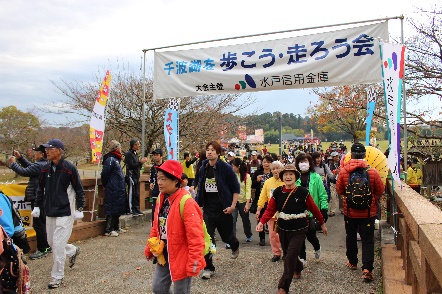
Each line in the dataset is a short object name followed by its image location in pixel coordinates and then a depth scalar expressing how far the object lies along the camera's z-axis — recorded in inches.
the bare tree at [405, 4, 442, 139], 392.5
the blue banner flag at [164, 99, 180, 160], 334.0
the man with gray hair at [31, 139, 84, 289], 204.5
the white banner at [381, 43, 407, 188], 184.4
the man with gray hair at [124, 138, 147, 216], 346.3
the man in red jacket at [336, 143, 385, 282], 201.2
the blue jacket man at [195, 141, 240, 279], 227.9
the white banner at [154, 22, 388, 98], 268.8
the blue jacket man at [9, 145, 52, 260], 254.5
